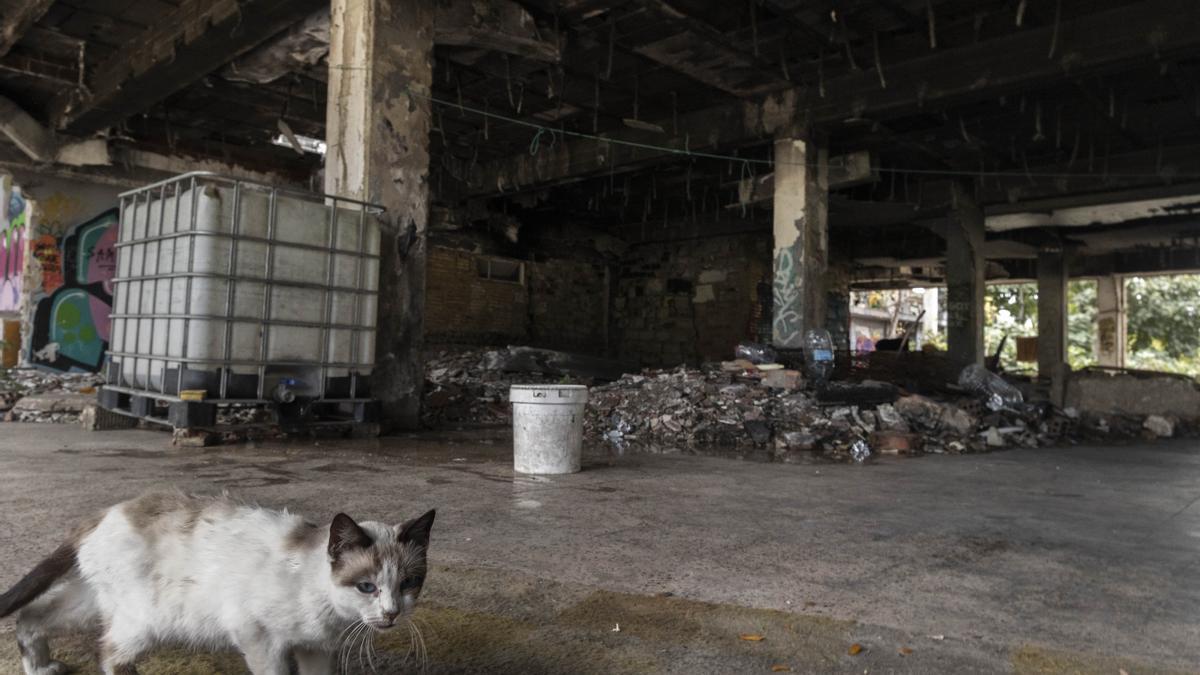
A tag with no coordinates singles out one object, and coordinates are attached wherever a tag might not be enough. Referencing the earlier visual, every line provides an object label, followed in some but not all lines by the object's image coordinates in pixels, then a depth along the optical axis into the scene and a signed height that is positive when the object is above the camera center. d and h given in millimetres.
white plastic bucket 4891 -395
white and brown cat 1476 -492
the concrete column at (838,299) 17781 +2021
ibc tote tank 5832 +567
